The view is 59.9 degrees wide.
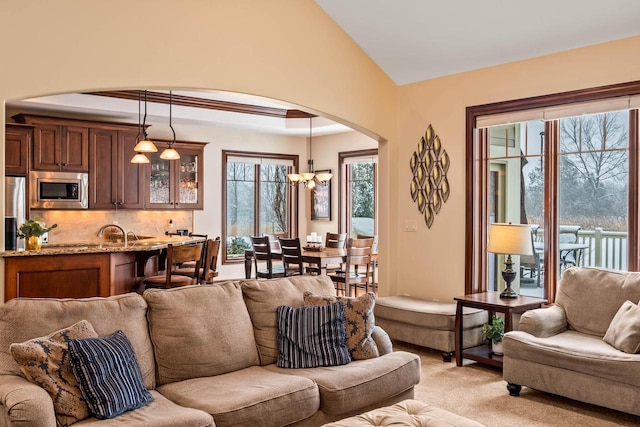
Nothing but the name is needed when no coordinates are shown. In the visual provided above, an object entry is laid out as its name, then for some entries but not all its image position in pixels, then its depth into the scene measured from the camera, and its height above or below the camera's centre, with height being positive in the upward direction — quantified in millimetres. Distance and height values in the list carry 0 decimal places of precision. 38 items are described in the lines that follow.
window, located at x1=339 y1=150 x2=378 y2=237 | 9117 +348
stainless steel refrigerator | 6684 +160
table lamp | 4680 -251
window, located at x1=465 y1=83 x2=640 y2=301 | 4664 +292
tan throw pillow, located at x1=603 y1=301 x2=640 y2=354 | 3664 -792
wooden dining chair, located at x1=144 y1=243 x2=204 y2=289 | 5020 -492
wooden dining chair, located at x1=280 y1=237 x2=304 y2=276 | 7043 -546
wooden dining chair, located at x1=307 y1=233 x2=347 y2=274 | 7578 -440
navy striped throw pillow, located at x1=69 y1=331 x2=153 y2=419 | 2498 -768
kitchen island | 4152 -481
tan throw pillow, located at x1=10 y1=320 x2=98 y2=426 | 2434 -723
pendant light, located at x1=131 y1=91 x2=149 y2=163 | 6557 +623
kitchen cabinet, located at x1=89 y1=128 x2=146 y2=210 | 7480 +558
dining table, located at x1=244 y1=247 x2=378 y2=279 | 6883 -545
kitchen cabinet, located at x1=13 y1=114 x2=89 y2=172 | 6992 +875
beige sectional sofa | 2562 -833
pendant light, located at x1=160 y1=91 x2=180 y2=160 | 6801 +708
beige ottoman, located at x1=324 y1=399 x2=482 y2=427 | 2551 -971
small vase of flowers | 4418 -181
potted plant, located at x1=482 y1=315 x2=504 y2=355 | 4789 -1042
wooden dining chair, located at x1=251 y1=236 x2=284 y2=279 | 7417 -574
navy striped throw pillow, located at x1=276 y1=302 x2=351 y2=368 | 3396 -778
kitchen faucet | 7855 -276
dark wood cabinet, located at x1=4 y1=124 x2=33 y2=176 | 6805 +766
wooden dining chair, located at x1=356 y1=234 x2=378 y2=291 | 8255 -735
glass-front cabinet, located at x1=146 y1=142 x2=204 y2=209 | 8164 +496
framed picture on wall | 9734 +188
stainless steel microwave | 7020 +277
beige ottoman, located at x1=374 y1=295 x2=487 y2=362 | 5020 -1030
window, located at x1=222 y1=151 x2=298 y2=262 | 9383 +234
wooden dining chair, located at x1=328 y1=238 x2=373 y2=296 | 6949 -608
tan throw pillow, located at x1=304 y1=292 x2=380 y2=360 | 3543 -707
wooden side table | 4539 -785
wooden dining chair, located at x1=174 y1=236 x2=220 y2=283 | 5586 -536
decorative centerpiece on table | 7309 -422
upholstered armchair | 3572 -935
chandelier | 8406 +541
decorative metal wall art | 5879 +405
